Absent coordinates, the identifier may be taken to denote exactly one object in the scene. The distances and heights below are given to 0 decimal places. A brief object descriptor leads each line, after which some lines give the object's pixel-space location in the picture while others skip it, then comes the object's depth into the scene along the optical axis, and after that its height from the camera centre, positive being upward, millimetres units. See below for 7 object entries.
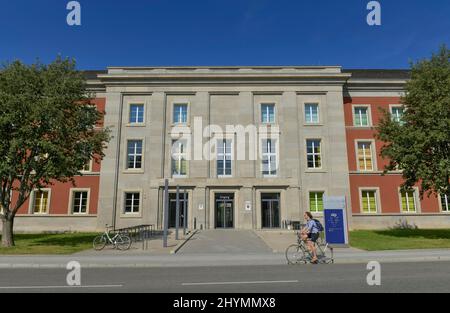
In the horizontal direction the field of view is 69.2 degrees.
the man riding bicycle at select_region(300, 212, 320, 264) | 11586 -840
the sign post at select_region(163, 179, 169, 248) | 16469 -785
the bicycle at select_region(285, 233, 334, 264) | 11664 -1558
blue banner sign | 16344 -442
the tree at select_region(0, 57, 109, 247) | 17172 +4650
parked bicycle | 16094 -1428
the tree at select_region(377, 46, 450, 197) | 19953 +5084
